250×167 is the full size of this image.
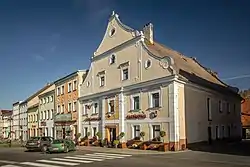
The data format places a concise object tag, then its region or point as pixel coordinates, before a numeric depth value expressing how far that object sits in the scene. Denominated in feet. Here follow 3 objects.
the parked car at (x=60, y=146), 63.93
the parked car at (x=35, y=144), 73.14
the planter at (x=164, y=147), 64.49
